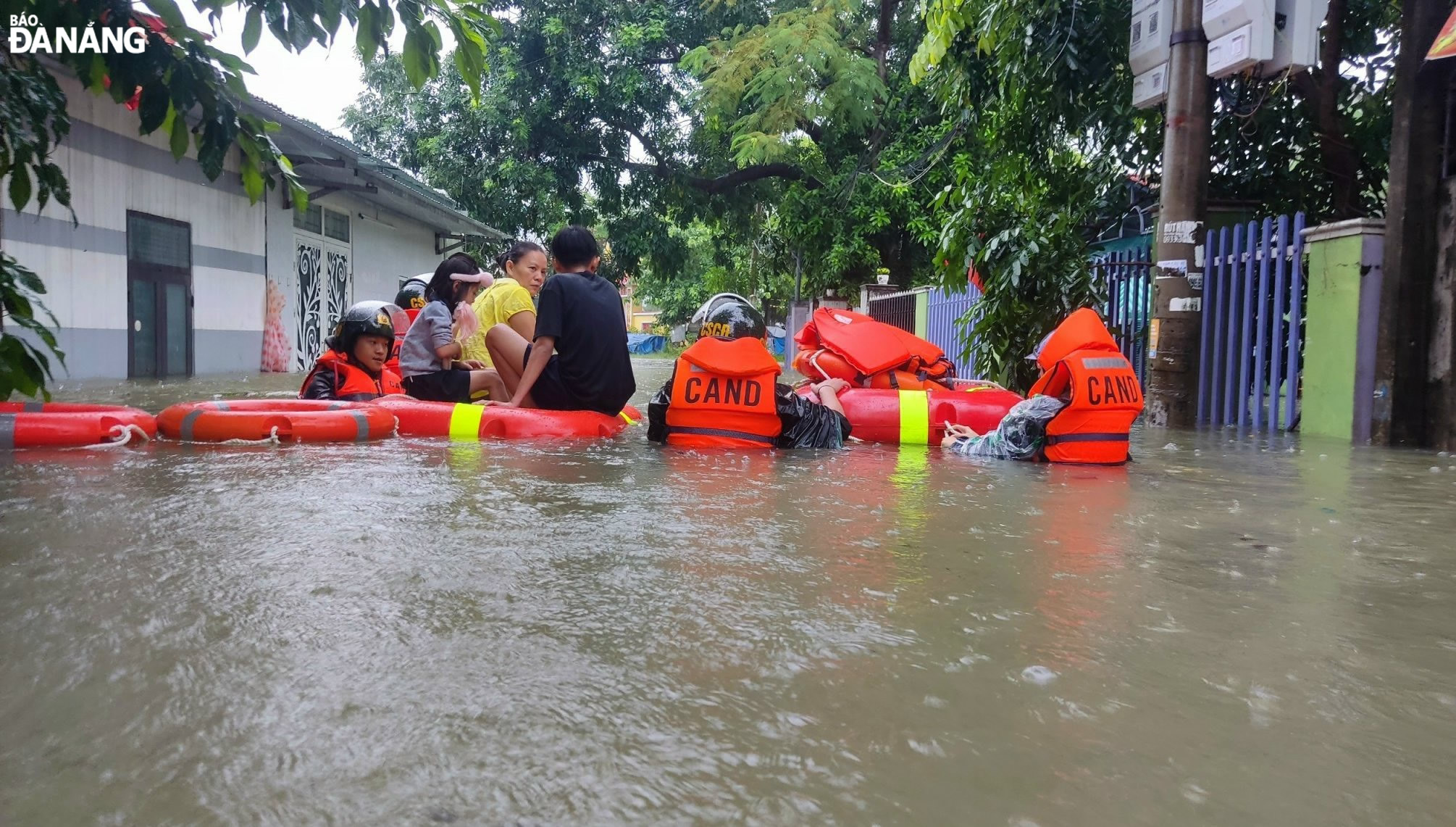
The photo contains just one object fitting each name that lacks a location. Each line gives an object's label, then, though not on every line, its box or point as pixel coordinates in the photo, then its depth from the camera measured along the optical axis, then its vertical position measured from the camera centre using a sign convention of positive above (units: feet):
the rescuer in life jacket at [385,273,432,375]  29.04 +1.72
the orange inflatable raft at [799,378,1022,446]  22.75 -0.83
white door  57.41 +3.89
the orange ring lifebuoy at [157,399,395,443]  19.35 -1.29
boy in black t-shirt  21.49 +0.43
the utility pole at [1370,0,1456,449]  23.35 +3.20
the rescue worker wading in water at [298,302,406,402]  22.68 -0.06
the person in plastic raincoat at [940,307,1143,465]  18.85 -0.44
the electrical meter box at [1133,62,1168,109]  27.45 +7.83
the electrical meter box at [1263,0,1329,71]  24.39 +8.31
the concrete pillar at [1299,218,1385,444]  24.58 +1.46
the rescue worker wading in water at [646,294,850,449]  20.48 -0.69
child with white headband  24.13 +0.32
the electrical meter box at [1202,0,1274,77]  24.36 +8.30
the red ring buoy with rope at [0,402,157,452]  17.63 -1.33
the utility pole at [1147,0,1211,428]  26.30 +4.03
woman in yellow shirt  23.71 +1.59
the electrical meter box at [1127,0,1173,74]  26.94 +9.04
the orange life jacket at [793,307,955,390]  24.73 +0.49
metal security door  42.24 +2.25
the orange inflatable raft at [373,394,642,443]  21.27 -1.24
